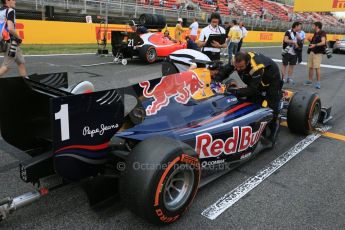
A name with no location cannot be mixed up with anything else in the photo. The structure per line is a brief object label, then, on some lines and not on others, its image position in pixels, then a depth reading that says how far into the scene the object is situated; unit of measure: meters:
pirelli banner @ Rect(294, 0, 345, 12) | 32.77
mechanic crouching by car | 3.83
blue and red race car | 2.32
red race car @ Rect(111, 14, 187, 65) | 10.55
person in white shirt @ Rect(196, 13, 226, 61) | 6.87
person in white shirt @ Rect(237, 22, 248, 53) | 12.93
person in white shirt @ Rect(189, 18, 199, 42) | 13.51
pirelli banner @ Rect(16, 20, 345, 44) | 13.53
